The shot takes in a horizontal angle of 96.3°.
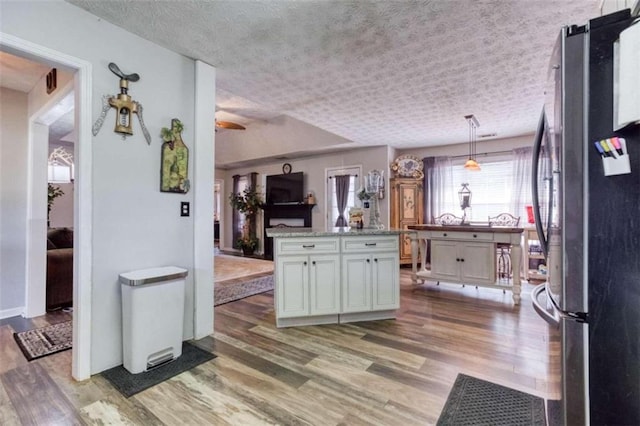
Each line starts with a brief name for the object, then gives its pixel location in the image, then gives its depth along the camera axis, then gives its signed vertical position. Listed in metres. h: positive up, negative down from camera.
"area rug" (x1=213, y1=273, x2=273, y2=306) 3.73 -1.08
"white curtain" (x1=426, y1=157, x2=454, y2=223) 5.80 +0.59
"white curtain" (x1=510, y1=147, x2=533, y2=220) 4.98 +0.55
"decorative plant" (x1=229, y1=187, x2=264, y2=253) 7.71 +0.11
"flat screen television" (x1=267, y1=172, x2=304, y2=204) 7.06 +0.64
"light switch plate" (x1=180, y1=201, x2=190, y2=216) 2.44 +0.05
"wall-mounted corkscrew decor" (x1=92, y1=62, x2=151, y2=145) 1.99 +0.78
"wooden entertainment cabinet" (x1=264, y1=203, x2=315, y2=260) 7.00 -0.03
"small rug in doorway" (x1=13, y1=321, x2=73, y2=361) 2.25 -1.08
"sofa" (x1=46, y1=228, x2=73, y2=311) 3.28 -0.74
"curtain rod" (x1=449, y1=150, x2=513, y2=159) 5.25 +1.14
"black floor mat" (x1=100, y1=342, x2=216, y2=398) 1.80 -1.08
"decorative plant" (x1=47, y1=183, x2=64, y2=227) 3.92 +0.29
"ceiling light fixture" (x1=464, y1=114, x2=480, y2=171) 4.15 +1.38
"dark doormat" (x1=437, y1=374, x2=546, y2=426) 1.52 -1.09
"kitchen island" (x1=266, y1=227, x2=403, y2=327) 2.75 -0.61
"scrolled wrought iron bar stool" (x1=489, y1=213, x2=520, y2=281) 4.73 -0.62
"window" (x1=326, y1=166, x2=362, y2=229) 6.38 +0.53
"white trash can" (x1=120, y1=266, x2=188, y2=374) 1.94 -0.73
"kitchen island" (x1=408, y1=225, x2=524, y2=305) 3.53 -0.51
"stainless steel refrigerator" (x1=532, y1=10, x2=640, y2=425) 0.88 -0.09
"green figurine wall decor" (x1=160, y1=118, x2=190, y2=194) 2.30 +0.44
